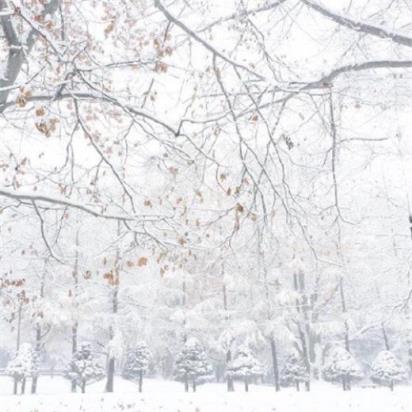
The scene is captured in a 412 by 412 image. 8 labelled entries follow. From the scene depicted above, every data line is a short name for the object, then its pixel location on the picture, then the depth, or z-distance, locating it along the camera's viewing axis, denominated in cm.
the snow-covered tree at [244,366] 2598
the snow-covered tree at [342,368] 2536
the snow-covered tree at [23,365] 2572
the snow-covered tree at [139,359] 2709
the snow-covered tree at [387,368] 2566
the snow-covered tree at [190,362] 2516
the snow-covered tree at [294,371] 2558
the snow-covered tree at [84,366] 2480
